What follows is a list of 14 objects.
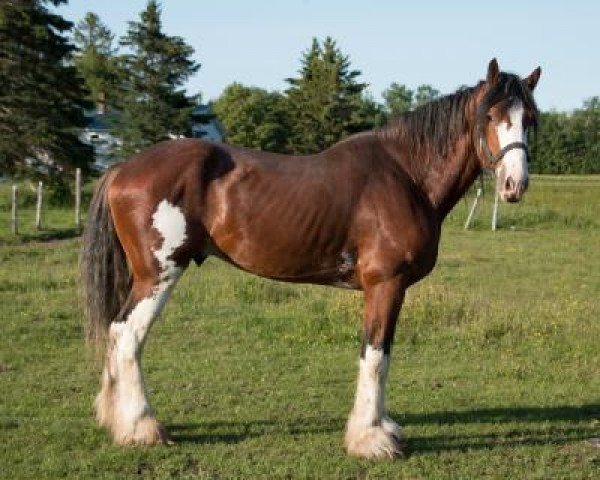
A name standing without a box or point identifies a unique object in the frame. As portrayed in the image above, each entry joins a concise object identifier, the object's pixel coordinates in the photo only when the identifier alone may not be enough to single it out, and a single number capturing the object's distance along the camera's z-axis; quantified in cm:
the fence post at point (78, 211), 1876
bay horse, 453
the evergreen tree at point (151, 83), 3091
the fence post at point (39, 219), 1800
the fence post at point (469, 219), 2098
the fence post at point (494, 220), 2072
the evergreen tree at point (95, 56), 5228
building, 3170
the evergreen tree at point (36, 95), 2362
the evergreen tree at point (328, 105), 3972
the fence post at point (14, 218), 1700
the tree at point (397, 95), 9706
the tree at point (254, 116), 4853
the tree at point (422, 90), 9400
